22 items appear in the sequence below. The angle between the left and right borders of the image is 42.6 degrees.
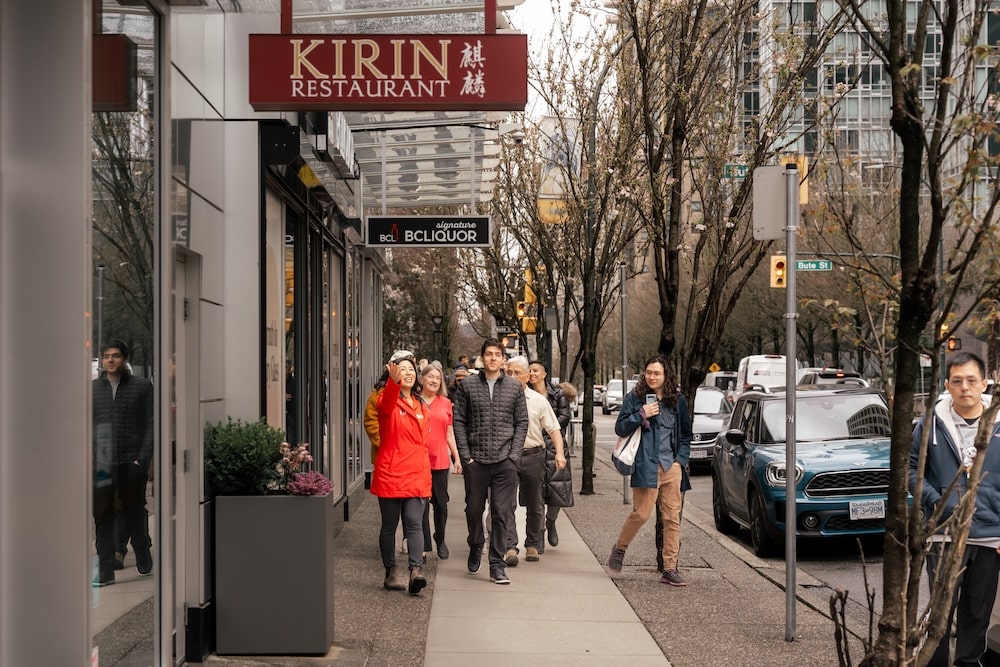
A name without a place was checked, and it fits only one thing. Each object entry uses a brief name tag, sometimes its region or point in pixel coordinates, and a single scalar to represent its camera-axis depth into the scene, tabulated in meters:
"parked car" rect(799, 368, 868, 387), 29.18
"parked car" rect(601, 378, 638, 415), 61.16
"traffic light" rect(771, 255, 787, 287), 21.91
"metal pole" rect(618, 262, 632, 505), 16.86
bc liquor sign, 14.81
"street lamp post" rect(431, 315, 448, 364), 45.89
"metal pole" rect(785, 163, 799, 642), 8.10
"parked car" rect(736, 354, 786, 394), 35.66
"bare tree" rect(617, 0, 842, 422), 11.31
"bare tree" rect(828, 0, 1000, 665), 4.92
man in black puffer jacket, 10.34
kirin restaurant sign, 6.86
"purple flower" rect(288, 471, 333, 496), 7.27
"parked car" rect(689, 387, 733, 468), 24.16
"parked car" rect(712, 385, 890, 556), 12.17
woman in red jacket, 9.64
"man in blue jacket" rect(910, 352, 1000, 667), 6.16
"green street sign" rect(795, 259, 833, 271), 20.56
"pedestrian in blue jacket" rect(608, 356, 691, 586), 10.16
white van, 43.56
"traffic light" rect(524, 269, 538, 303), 28.69
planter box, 7.22
